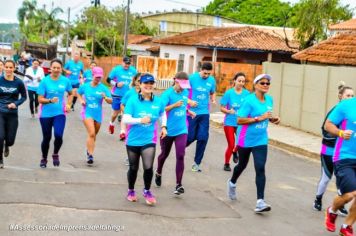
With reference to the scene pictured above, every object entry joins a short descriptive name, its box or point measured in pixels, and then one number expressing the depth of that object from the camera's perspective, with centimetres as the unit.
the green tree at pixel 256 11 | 8588
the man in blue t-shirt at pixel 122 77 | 1611
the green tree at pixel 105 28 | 5409
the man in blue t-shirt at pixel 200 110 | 1148
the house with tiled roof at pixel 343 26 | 3521
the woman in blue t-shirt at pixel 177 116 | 957
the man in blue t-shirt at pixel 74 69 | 2042
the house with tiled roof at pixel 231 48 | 4475
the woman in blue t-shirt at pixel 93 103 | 1149
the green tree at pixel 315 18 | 3544
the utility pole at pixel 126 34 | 4084
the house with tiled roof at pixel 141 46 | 5897
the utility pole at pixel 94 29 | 5104
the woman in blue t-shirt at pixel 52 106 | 1062
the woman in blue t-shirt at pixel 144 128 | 830
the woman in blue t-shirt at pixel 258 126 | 852
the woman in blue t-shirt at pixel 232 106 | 1184
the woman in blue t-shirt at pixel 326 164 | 885
